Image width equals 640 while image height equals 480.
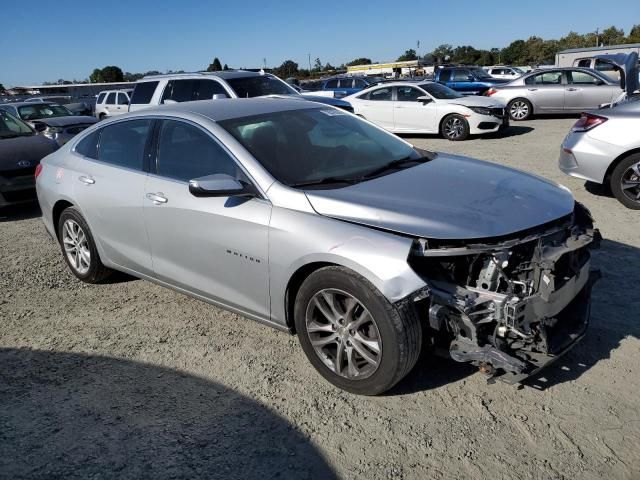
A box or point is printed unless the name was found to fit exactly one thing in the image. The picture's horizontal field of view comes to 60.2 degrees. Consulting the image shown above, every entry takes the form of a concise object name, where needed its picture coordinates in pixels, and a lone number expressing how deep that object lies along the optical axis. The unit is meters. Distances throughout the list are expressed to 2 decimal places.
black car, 7.85
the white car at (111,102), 18.33
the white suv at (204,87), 10.72
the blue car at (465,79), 21.44
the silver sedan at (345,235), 2.91
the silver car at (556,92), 15.21
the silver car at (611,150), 6.44
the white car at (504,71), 31.69
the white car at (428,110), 13.38
